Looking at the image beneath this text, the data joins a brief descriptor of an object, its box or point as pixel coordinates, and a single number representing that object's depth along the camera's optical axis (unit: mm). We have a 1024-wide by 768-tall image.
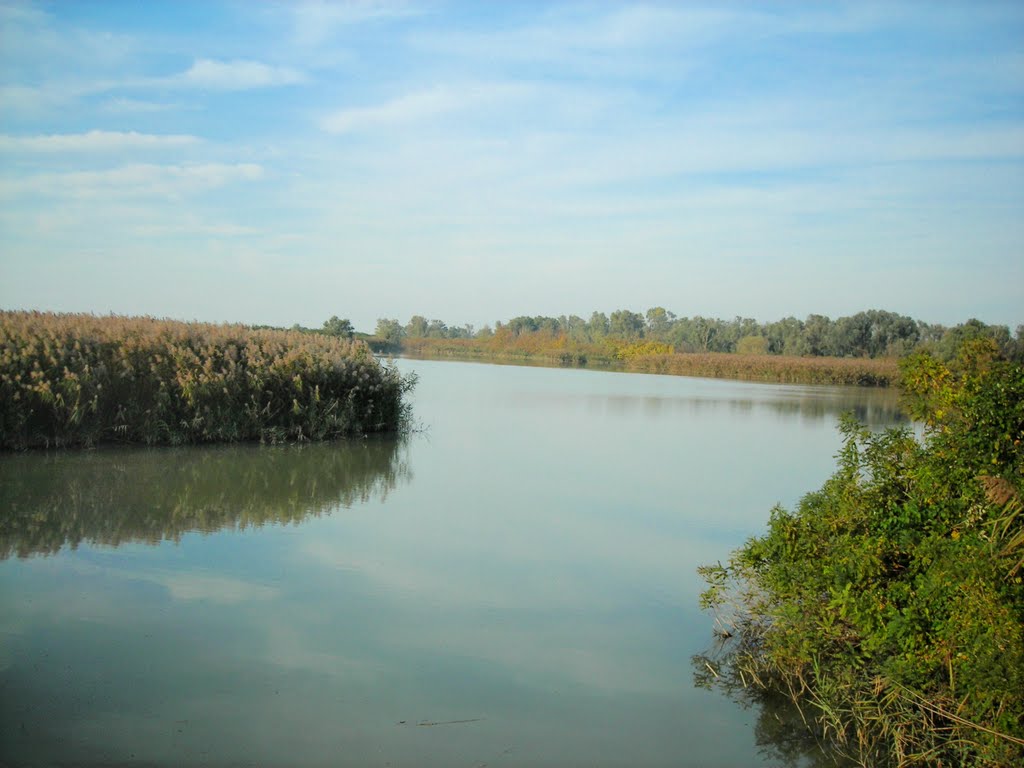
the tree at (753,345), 64438
